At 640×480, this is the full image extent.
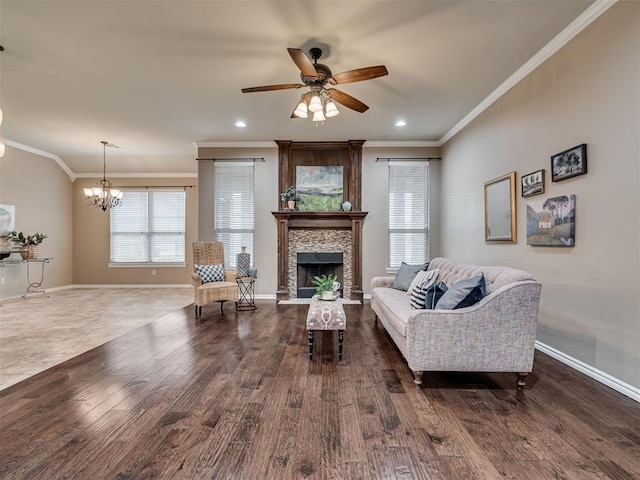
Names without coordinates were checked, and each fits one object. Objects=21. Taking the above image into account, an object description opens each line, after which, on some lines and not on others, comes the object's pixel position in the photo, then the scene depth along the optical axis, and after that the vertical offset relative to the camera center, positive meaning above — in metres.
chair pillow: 4.99 -0.51
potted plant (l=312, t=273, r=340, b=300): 3.45 -0.53
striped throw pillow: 2.83 -0.46
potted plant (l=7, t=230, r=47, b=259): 6.14 -0.03
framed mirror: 3.63 +0.43
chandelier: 6.24 +0.98
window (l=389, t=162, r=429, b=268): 6.07 +0.60
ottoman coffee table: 2.97 -0.77
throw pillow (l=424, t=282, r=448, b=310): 2.76 -0.47
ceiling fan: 2.70 +1.49
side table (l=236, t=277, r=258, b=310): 5.34 -1.00
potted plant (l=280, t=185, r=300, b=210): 5.84 +0.86
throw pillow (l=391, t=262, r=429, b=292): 4.18 -0.46
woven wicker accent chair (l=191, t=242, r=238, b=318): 4.71 -0.66
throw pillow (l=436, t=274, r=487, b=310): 2.41 -0.41
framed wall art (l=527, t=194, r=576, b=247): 2.77 +0.21
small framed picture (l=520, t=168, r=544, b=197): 3.16 +0.64
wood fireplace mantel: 5.91 +0.23
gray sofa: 2.30 -0.70
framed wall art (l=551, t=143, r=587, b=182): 2.63 +0.72
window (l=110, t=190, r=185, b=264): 7.85 +0.31
